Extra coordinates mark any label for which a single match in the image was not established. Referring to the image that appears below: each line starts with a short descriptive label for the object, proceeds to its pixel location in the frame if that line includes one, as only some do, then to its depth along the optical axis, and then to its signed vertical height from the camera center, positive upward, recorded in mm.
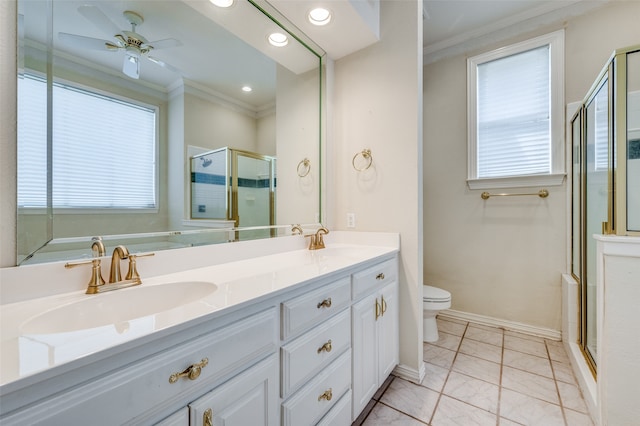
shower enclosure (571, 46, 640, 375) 1271 +242
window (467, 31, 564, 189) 2191 +880
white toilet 2109 -769
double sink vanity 472 -325
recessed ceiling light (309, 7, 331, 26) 1593 +1222
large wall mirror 841 +401
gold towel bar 2212 +152
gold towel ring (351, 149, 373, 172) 1902 +396
